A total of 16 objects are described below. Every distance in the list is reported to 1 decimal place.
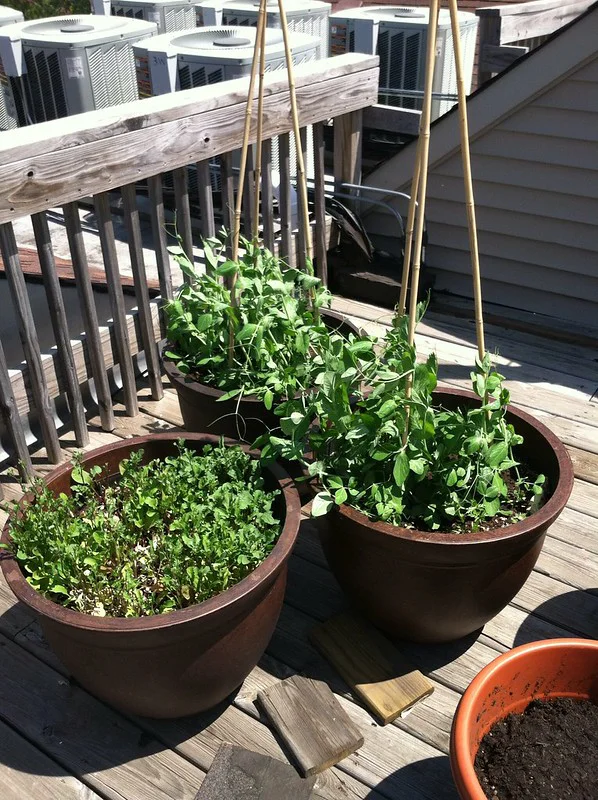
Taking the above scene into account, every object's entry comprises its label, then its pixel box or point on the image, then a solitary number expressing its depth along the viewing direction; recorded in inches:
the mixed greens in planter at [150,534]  64.6
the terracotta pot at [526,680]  58.7
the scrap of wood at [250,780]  64.0
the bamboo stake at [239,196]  82.6
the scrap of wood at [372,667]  72.0
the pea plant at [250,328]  83.9
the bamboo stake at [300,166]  78.4
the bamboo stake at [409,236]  65.6
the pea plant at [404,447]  69.1
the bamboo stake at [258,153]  83.0
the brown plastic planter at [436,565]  67.0
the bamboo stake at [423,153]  58.7
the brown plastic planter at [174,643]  59.4
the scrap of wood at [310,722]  66.9
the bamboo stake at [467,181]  61.2
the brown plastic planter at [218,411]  86.7
